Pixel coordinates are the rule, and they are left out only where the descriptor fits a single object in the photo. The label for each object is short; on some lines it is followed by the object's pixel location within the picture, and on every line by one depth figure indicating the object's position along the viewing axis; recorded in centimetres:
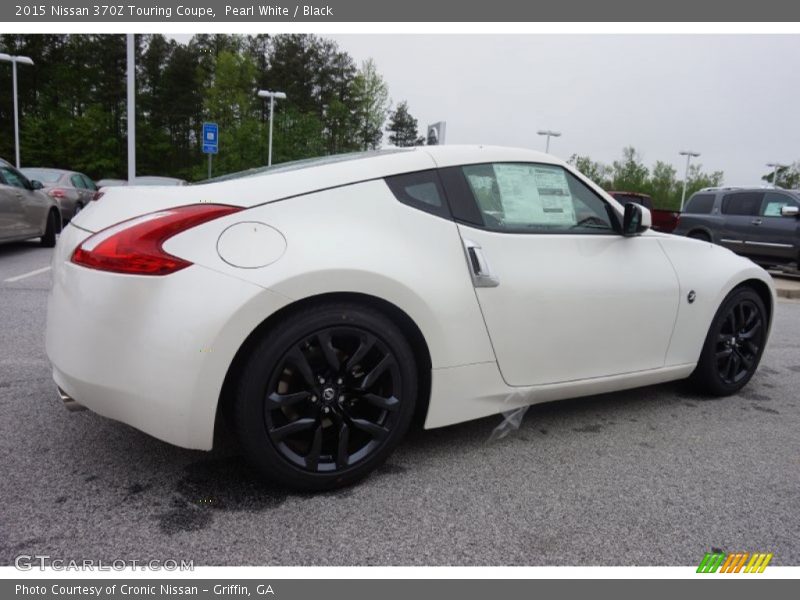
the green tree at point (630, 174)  4816
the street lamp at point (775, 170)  4741
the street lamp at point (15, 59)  2834
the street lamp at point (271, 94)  3125
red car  1966
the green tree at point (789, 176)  4834
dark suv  1222
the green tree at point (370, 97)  3981
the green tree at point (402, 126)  5253
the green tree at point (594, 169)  4591
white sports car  204
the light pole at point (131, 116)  1508
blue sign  1873
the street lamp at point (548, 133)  3631
